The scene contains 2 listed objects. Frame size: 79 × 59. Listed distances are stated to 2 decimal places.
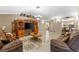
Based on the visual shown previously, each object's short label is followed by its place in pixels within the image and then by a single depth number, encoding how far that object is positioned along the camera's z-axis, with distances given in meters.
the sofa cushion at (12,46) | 1.38
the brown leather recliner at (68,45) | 1.44
